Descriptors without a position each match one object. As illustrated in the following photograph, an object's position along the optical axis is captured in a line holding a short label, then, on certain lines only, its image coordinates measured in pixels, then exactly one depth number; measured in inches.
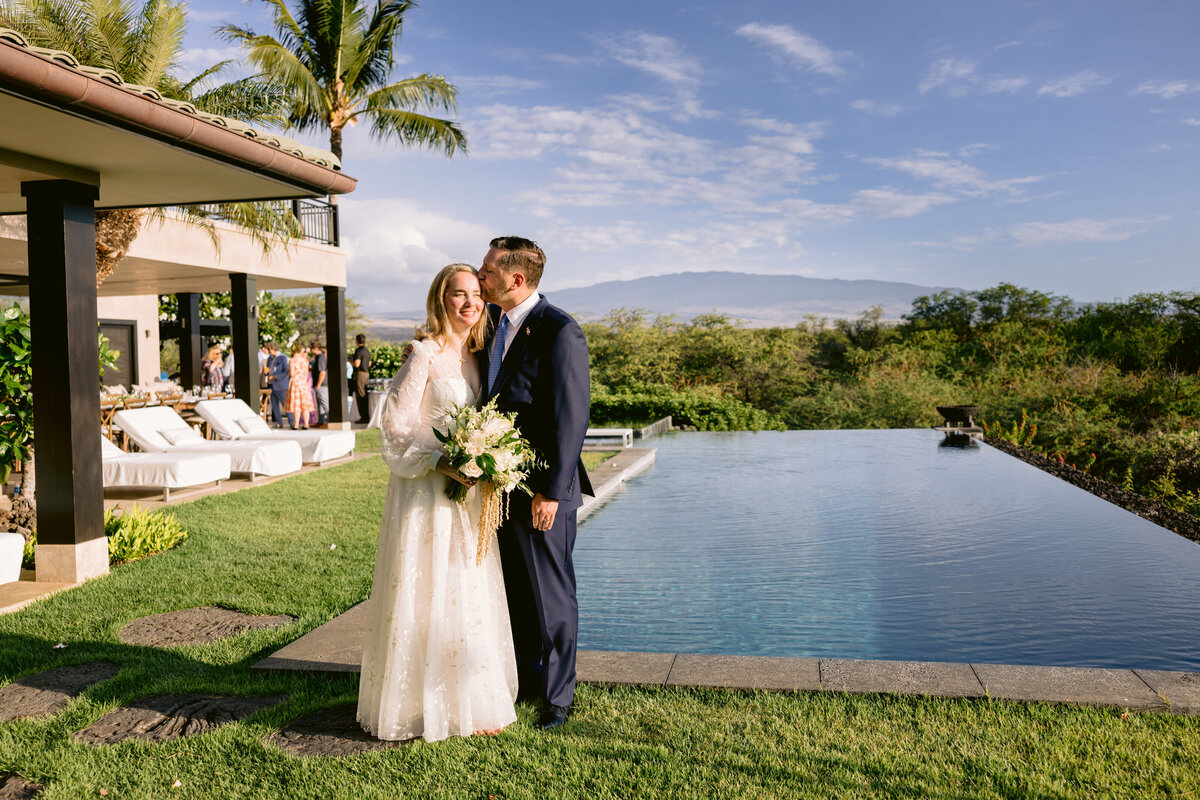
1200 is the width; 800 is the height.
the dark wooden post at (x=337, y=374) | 652.1
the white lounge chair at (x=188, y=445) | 399.2
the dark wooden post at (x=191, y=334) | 835.4
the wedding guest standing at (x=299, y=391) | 656.4
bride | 125.7
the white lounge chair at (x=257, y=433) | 461.4
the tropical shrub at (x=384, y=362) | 1153.5
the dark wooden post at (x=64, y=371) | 223.3
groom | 130.0
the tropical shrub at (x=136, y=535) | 256.8
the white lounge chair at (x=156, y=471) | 351.6
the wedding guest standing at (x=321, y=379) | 730.2
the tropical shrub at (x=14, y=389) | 264.4
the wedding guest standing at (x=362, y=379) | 745.0
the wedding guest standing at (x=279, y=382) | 703.7
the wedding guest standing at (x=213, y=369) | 773.3
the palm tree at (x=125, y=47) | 382.6
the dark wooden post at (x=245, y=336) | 572.7
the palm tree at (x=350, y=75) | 717.3
